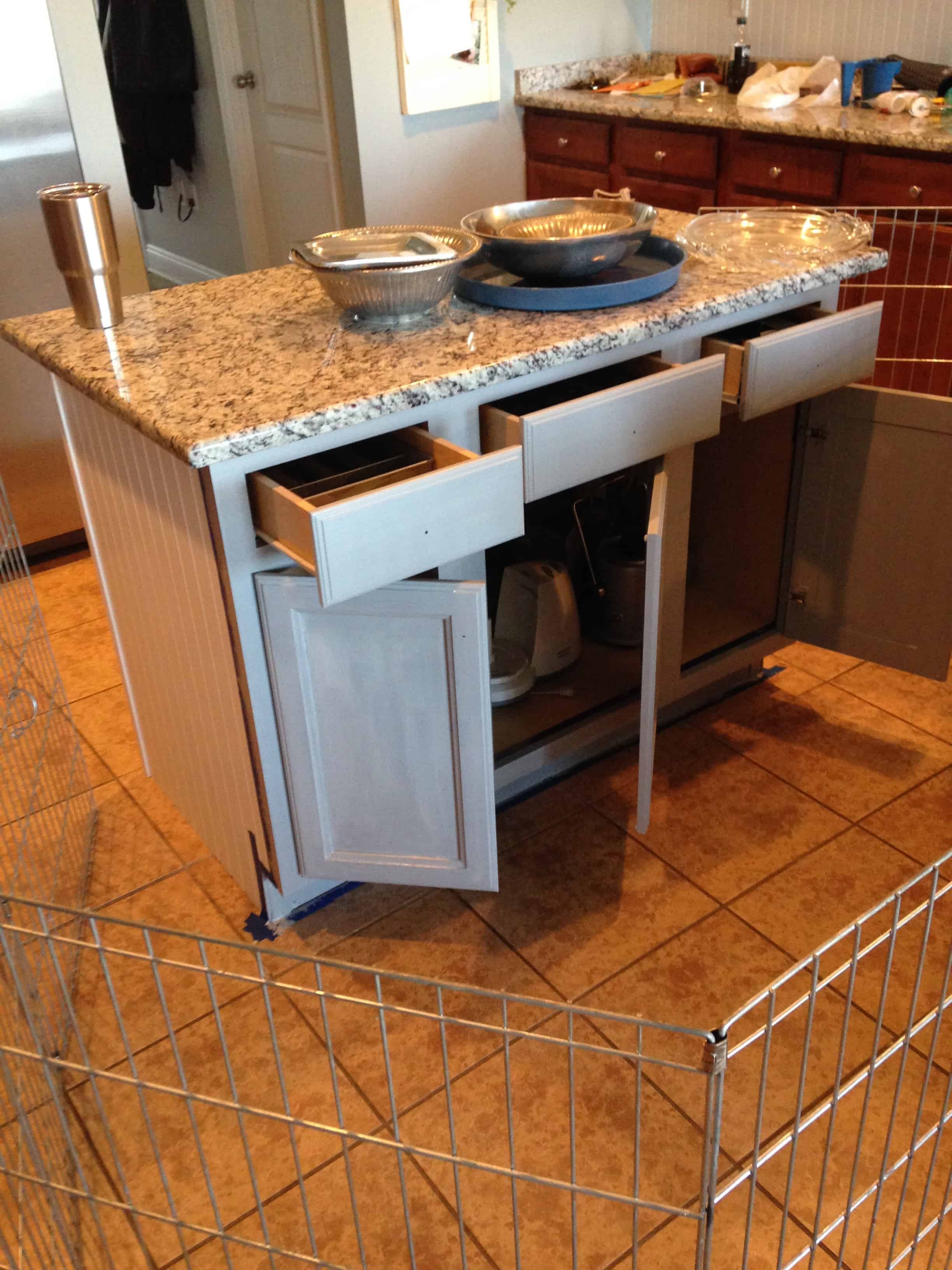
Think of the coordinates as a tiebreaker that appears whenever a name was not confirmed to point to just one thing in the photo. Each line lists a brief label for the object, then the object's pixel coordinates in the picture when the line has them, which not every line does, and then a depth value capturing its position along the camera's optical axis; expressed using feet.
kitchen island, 4.62
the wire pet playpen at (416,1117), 4.29
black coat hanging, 12.52
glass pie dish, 6.09
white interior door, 11.46
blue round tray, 5.41
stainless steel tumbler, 4.99
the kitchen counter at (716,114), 9.17
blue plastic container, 10.07
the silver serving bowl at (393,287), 5.06
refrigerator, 8.09
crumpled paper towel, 10.55
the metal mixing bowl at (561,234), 5.43
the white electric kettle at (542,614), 6.78
